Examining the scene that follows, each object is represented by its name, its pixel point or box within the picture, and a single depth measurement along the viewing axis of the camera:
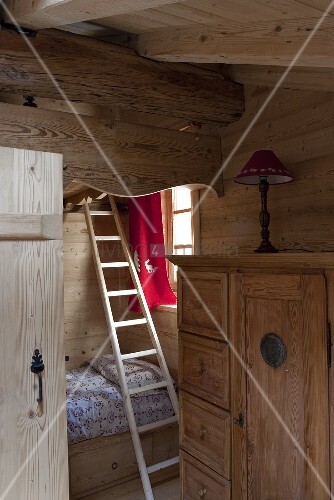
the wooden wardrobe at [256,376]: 1.47
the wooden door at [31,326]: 1.23
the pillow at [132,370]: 3.10
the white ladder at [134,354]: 2.71
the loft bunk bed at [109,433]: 2.73
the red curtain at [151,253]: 3.47
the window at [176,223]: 3.40
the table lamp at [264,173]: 1.98
